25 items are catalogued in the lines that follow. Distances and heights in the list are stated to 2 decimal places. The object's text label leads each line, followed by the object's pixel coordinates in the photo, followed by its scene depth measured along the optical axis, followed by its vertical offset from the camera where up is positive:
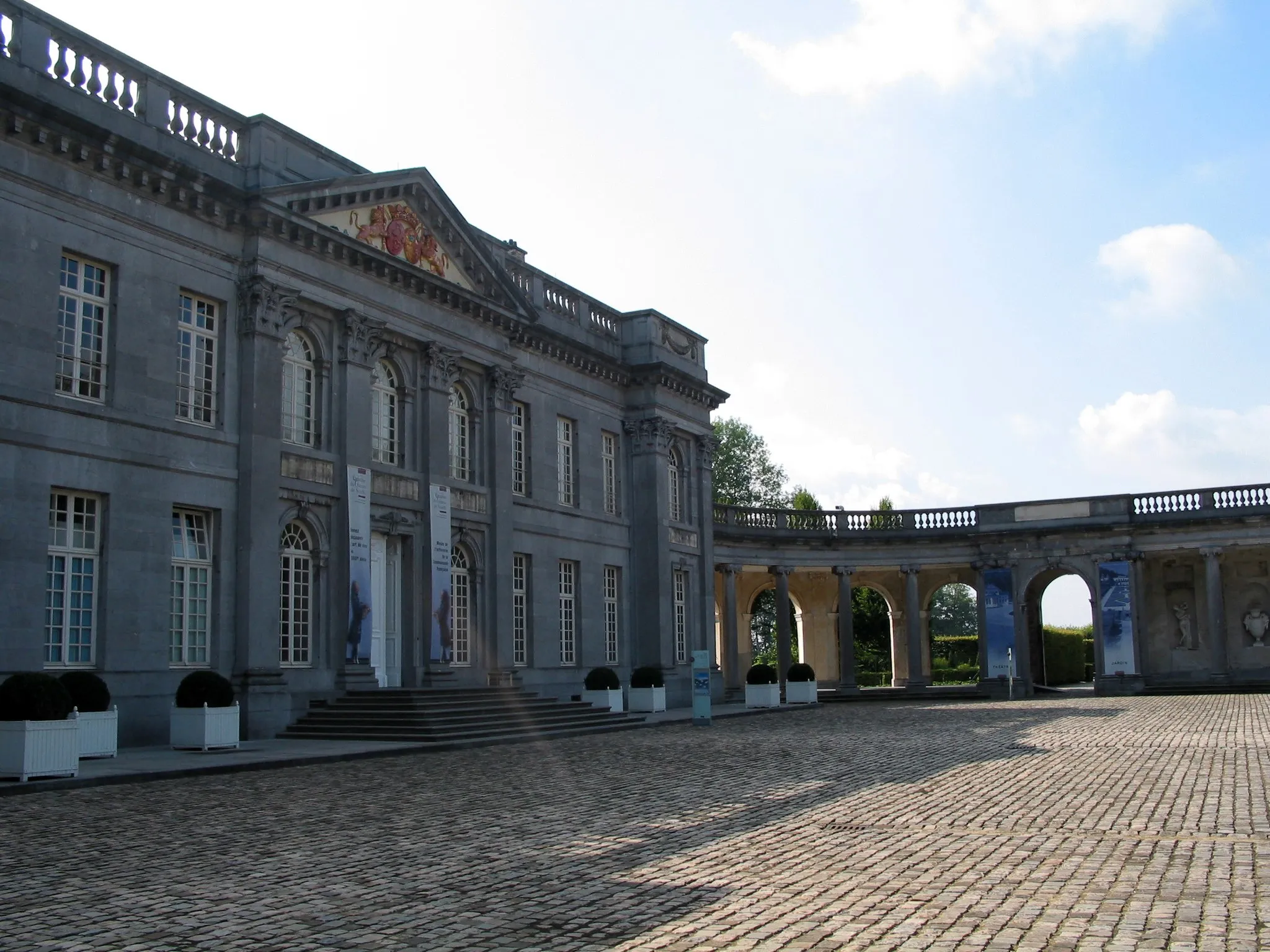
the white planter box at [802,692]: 36.62 -1.89
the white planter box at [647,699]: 31.91 -1.77
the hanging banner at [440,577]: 26.33 +1.20
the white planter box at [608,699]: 29.84 -1.64
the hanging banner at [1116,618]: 43.00 +0.10
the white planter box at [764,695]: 34.47 -1.87
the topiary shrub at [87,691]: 17.31 -0.70
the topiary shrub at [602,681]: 29.98 -1.19
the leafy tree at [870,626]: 63.78 -0.02
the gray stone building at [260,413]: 18.86 +4.21
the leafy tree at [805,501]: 63.77 +6.44
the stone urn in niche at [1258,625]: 44.75 -0.23
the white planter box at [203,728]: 18.61 -1.34
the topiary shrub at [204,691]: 18.81 -0.79
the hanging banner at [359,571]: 23.89 +1.23
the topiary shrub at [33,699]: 14.75 -0.68
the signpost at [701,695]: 26.95 -1.42
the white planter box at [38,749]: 14.48 -1.26
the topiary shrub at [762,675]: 34.91 -1.32
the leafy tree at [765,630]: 71.81 -0.16
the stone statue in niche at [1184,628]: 45.75 -0.30
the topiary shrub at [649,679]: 31.98 -1.25
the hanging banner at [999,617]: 43.69 +0.21
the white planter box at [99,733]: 17.25 -1.28
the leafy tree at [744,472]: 71.56 +9.06
